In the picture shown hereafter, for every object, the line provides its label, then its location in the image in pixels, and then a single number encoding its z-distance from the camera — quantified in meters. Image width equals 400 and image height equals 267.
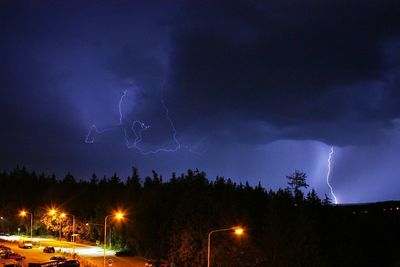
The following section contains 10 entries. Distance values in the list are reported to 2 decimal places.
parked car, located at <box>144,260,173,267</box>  74.88
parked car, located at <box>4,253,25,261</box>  73.66
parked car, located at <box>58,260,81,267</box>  62.36
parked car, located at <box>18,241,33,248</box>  95.51
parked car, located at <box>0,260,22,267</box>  57.28
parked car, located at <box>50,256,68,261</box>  70.04
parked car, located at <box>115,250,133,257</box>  99.39
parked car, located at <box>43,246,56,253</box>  88.03
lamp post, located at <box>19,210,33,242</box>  140.15
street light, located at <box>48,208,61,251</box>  131.43
